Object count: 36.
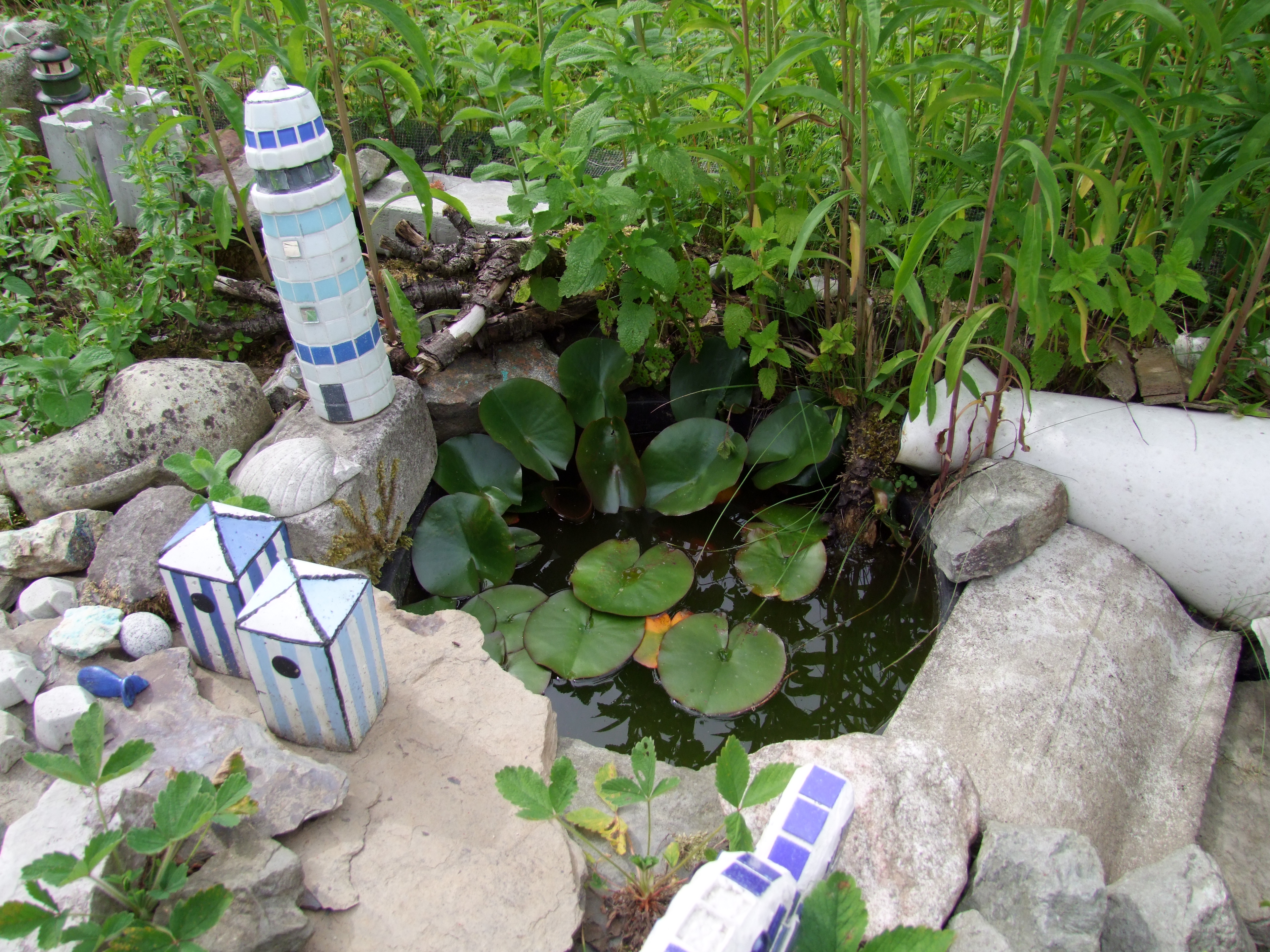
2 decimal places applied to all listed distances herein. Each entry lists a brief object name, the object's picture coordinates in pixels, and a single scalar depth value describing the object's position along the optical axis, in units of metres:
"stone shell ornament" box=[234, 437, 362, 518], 1.88
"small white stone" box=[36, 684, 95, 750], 1.42
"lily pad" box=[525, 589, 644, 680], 1.99
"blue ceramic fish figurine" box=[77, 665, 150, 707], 1.47
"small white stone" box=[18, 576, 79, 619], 1.71
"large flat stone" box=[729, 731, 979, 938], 1.30
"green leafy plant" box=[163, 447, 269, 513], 1.68
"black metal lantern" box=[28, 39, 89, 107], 2.98
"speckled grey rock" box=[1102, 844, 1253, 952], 1.23
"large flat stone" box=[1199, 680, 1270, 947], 1.45
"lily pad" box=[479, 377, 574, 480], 2.32
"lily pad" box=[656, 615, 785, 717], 1.90
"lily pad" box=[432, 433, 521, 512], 2.33
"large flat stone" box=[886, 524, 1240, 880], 1.50
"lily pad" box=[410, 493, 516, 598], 2.14
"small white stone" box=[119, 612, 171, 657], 1.60
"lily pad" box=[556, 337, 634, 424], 2.41
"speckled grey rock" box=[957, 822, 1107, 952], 1.23
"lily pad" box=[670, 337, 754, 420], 2.42
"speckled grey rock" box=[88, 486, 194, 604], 1.71
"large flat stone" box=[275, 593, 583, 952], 1.26
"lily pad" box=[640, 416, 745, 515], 2.28
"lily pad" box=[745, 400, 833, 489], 2.23
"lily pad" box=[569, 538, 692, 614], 2.08
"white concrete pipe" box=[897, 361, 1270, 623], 1.80
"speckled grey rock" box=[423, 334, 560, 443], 2.38
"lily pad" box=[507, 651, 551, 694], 1.97
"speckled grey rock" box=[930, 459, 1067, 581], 1.85
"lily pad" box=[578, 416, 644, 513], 2.32
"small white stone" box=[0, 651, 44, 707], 1.47
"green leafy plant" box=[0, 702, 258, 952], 1.02
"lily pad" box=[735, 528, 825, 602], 2.12
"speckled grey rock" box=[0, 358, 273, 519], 1.95
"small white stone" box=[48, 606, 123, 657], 1.57
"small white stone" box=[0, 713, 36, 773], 1.40
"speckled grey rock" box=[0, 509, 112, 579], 1.80
